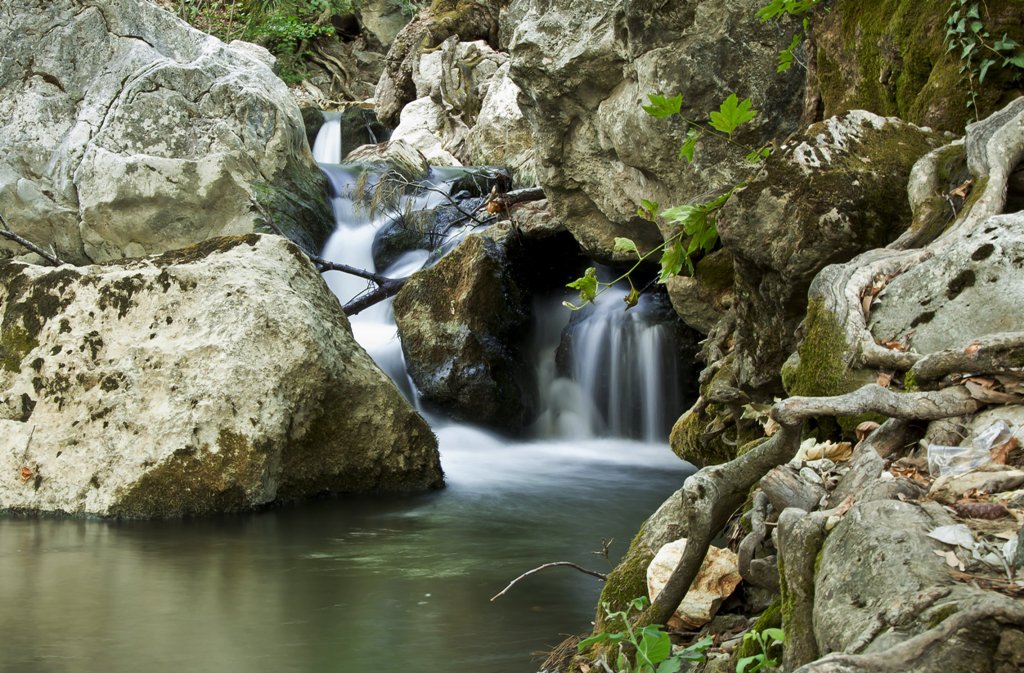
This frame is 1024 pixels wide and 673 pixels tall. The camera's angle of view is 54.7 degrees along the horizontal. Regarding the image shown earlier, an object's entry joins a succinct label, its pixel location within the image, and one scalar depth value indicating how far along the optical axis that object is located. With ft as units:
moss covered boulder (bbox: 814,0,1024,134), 14.85
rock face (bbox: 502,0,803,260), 23.13
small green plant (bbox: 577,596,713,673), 7.79
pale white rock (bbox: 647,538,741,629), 9.71
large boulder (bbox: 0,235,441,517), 20.97
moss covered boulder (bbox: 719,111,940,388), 14.10
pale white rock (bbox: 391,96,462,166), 58.23
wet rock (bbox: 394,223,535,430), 31.65
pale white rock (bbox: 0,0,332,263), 37.96
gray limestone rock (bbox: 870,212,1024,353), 10.30
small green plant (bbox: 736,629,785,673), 7.72
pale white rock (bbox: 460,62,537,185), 50.90
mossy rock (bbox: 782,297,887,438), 11.05
